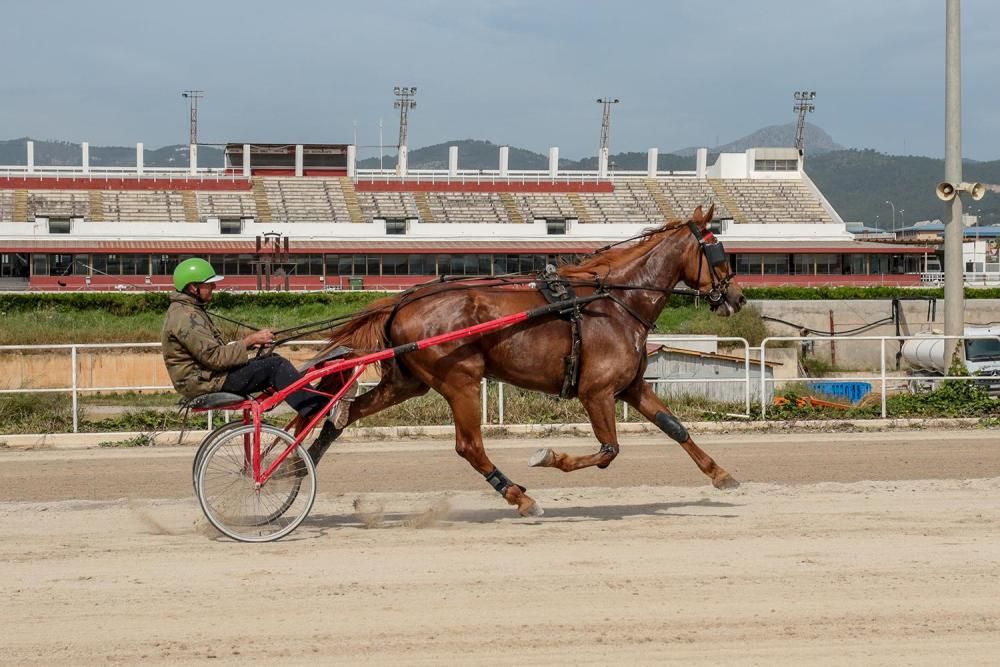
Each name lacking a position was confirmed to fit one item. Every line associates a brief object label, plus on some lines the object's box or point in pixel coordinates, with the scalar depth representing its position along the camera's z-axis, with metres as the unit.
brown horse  7.74
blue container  20.67
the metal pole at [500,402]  14.12
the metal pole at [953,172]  17.31
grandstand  56.16
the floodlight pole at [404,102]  85.44
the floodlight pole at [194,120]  87.25
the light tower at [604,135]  80.77
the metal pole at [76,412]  13.77
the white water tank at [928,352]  23.55
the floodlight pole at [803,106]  88.36
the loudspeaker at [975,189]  16.69
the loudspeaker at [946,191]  16.98
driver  7.12
